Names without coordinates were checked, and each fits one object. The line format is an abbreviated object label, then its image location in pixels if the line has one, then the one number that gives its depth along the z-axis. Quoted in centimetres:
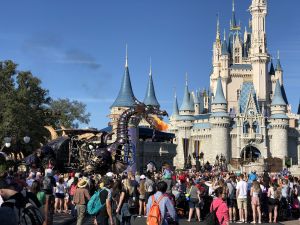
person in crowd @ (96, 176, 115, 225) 959
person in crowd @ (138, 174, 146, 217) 1566
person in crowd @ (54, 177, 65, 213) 1560
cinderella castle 7825
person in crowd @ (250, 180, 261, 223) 1434
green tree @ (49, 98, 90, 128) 6900
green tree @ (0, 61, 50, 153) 3747
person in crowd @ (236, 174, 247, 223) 1473
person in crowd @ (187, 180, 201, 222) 1459
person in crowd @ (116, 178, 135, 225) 1011
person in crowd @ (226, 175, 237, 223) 1511
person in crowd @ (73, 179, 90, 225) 1045
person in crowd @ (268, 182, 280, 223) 1512
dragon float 2003
